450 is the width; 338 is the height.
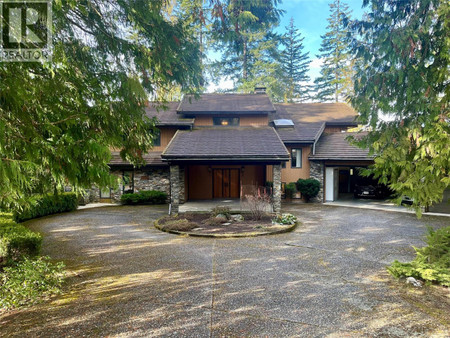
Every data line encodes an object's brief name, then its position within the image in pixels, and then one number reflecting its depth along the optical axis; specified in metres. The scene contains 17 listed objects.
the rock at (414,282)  5.02
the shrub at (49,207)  11.42
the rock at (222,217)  10.71
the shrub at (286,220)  10.28
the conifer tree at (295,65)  35.97
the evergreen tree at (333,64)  31.64
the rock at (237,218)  10.99
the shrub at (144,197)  16.31
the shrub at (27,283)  4.35
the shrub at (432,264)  4.93
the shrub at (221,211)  11.36
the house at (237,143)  15.56
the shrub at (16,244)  5.60
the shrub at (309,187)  16.50
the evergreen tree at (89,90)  3.11
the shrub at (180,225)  9.57
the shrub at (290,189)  16.98
